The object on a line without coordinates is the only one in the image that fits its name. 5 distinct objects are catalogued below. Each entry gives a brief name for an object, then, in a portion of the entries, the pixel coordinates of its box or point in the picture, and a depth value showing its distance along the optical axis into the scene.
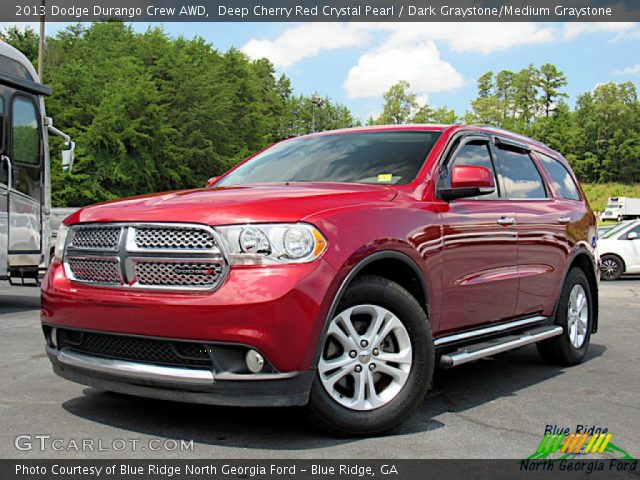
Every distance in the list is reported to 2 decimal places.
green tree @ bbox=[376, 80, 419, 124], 109.41
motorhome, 9.98
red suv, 3.59
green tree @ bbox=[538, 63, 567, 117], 121.44
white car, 16.97
